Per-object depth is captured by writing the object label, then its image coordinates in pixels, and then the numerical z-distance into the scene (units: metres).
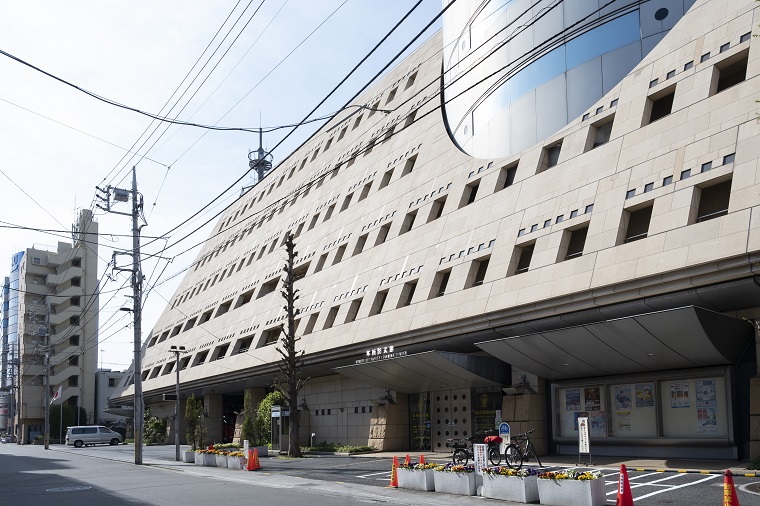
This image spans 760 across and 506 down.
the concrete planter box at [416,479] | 20.22
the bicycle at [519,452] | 23.82
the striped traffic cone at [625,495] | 13.70
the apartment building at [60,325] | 100.50
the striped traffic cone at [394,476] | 21.42
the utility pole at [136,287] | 37.47
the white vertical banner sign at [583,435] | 21.03
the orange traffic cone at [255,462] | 29.76
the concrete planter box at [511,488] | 17.05
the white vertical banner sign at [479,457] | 19.12
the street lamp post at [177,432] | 38.88
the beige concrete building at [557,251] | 21.19
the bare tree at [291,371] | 35.75
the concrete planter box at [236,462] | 31.01
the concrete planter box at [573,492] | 15.45
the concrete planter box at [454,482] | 19.02
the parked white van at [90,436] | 67.19
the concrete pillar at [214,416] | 57.59
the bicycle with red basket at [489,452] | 23.83
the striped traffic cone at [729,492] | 11.57
